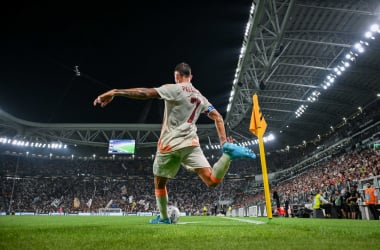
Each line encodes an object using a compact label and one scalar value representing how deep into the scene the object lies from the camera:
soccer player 3.85
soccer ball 5.67
